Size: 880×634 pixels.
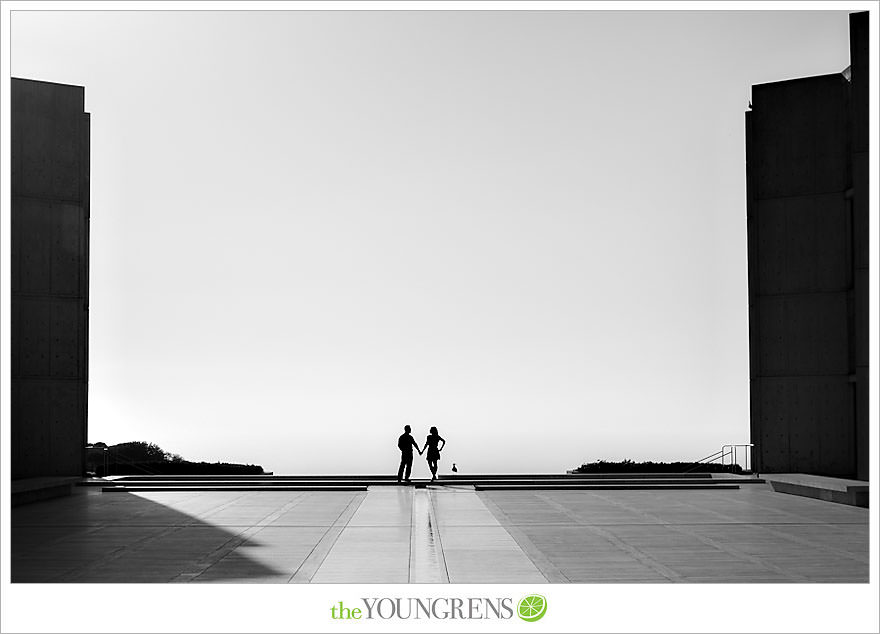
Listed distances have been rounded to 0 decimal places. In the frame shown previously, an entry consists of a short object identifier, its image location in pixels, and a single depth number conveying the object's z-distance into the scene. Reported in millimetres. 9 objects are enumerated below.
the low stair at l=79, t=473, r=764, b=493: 23703
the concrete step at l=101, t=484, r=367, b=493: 22844
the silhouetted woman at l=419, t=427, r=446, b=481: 25595
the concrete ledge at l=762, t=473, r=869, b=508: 18266
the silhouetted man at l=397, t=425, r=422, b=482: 24906
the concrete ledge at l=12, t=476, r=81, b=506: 18969
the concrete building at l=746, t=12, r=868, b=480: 24703
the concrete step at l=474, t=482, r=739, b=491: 23520
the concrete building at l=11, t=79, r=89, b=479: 23469
